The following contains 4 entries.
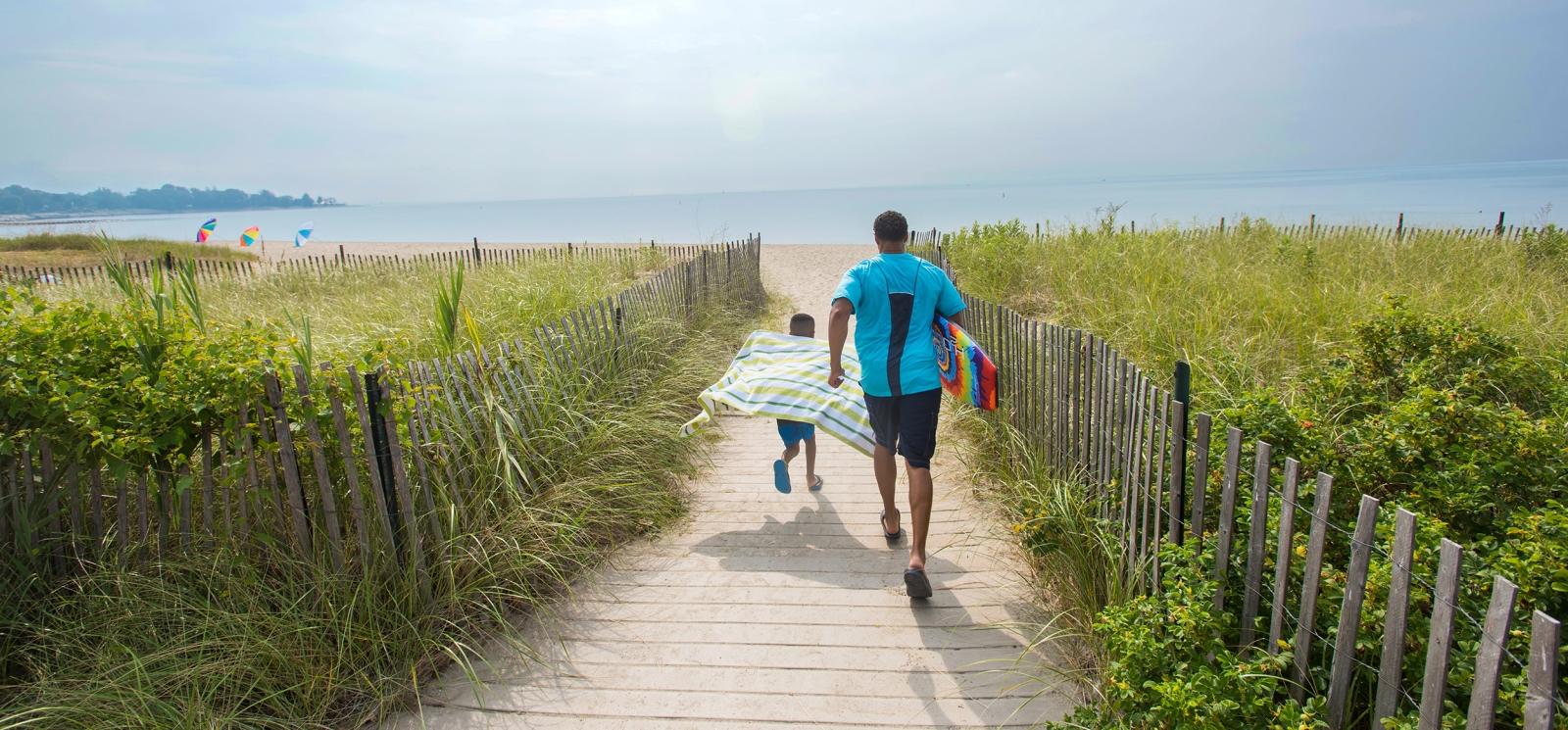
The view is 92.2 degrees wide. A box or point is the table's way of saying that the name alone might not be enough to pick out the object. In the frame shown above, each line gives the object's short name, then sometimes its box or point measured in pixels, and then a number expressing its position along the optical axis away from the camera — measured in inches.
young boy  184.4
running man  148.2
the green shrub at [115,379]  113.5
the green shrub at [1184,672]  85.3
